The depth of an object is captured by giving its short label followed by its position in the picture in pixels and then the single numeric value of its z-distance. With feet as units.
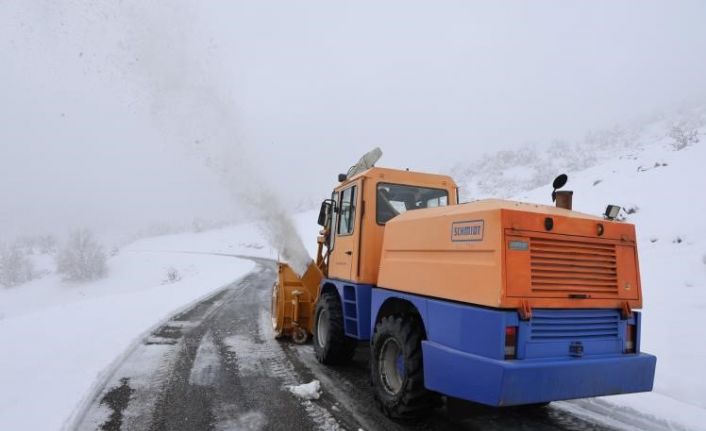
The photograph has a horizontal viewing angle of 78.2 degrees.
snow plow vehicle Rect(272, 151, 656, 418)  10.77
